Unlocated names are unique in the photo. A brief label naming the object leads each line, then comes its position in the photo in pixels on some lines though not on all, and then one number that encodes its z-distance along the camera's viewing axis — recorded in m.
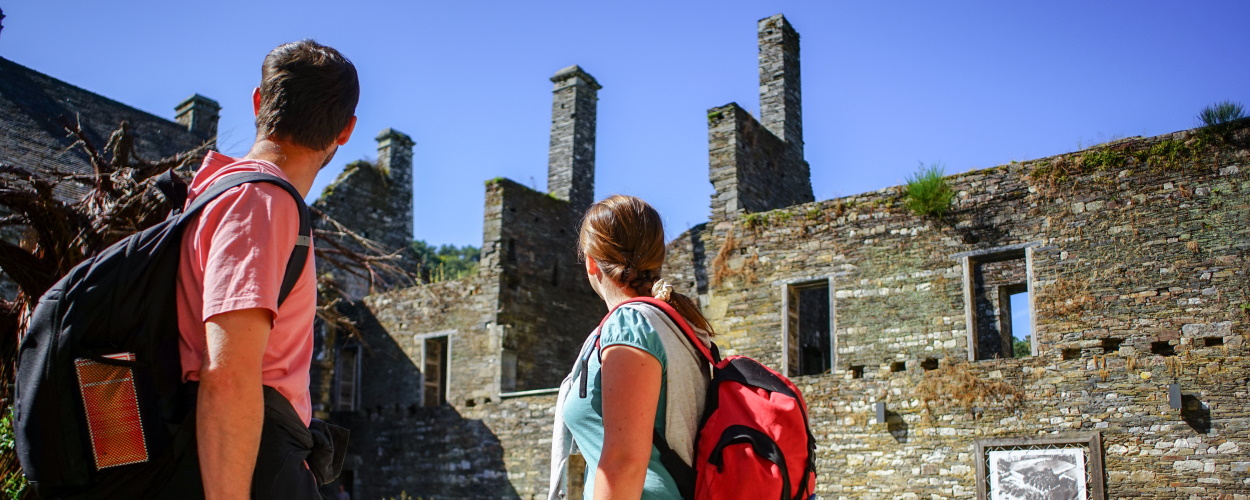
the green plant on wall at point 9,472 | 6.97
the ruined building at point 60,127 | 18.95
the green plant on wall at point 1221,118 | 12.27
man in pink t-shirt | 2.03
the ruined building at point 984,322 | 11.85
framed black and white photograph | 12.02
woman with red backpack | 2.60
